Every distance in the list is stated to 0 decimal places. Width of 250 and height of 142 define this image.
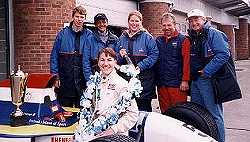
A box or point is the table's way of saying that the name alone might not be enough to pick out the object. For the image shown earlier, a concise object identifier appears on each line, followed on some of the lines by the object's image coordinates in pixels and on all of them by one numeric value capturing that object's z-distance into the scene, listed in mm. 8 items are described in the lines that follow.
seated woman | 3822
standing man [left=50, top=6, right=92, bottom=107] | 5430
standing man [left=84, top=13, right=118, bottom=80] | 5465
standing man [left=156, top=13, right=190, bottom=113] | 5344
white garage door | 11258
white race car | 4039
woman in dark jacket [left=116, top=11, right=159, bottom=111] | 5301
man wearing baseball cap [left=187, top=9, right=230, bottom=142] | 5109
